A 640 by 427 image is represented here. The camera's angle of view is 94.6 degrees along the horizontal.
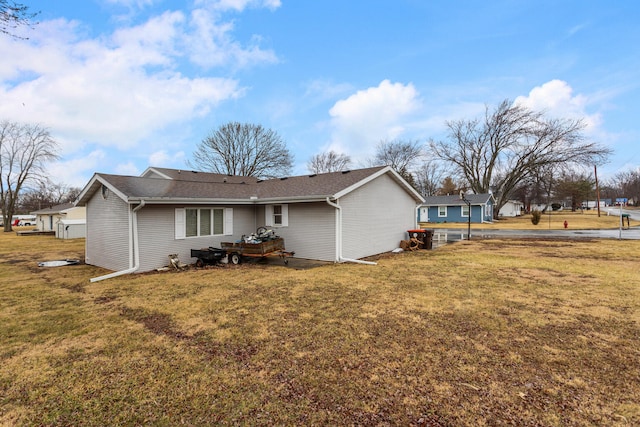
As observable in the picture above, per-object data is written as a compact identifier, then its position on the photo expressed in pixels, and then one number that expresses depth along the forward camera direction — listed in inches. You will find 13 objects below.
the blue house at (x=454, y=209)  1353.3
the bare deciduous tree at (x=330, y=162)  1892.2
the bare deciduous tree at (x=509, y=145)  1334.9
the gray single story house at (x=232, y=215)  393.7
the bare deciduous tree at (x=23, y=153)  1301.7
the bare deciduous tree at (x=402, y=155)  1814.7
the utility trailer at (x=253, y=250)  432.1
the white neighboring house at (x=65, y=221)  954.1
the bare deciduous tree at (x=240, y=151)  1385.3
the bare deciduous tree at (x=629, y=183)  2888.8
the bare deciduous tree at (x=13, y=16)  185.0
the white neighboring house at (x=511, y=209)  2182.5
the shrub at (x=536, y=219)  1182.9
